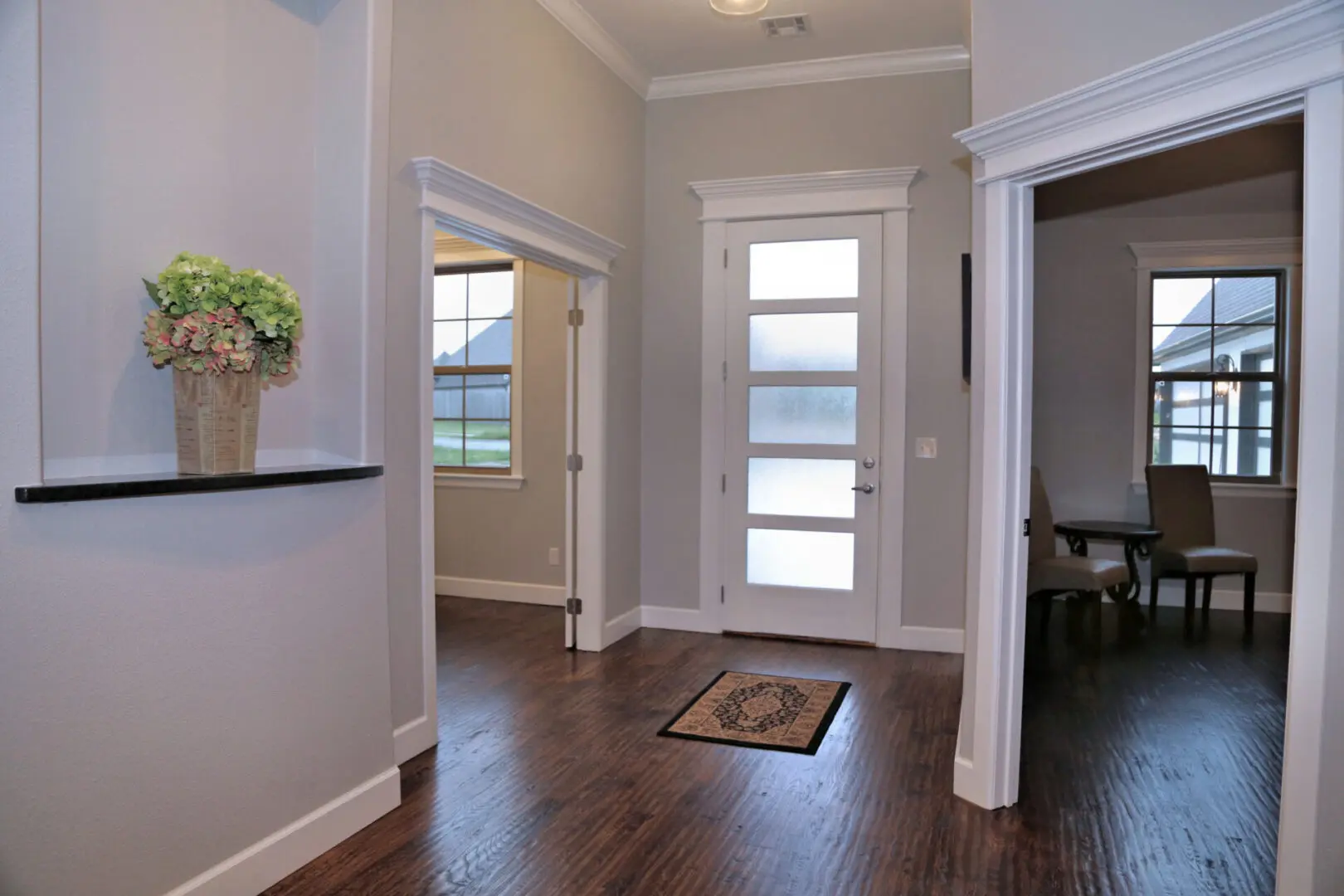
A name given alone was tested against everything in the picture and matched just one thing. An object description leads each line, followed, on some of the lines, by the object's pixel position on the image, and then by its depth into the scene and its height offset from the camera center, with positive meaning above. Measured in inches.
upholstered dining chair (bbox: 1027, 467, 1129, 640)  187.2 -28.7
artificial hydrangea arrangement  87.0 +10.8
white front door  191.5 +0.9
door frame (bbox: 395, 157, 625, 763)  128.1 +16.3
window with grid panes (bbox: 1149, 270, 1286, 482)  230.4 +16.8
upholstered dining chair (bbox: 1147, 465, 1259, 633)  218.8 -19.5
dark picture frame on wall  138.0 +17.5
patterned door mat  136.3 -46.6
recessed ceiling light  146.0 +70.0
